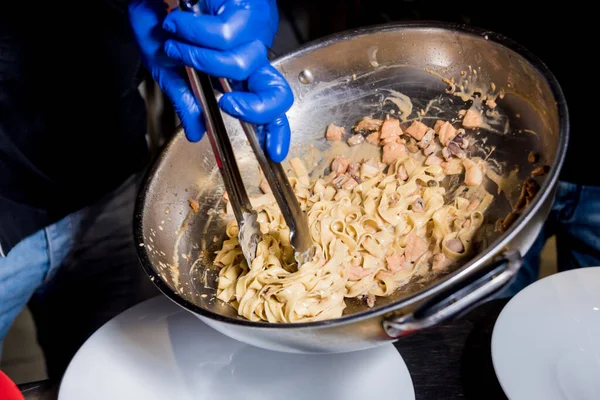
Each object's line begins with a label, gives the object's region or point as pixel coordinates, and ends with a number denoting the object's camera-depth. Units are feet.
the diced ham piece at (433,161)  4.43
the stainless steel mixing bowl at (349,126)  2.90
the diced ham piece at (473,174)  4.26
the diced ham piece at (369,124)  4.64
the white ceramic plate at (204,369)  3.52
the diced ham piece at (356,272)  4.10
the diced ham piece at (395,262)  4.13
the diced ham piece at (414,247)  4.17
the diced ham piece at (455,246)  3.97
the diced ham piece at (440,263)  3.99
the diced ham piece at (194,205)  4.42
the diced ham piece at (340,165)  4.64
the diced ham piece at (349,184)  4.53
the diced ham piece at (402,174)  4.45
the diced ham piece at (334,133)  4.68
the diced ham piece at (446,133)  4.43
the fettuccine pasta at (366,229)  3.84
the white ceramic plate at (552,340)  3.32
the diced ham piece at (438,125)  4.50
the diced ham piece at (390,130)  4.56
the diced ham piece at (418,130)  4.52
